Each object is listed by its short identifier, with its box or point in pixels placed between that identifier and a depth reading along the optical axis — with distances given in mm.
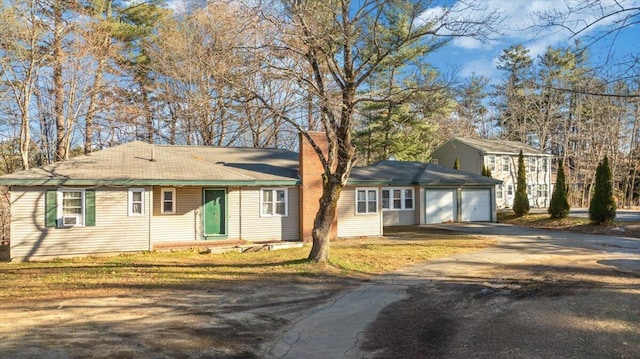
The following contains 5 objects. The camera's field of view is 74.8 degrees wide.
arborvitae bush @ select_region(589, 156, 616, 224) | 20141
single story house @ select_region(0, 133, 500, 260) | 12977
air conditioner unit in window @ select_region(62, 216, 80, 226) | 13180
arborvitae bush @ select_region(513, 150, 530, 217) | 25766
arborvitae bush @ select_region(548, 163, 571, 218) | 22812
